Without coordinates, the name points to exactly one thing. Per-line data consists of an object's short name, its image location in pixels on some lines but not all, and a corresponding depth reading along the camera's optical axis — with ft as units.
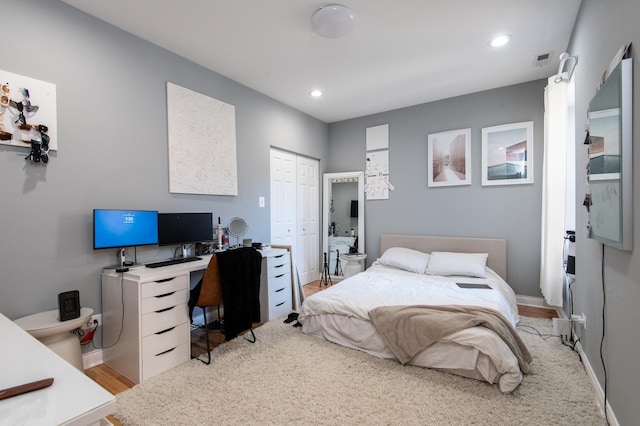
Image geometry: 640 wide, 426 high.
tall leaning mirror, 16.90
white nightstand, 15.35
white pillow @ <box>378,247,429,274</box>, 12.85
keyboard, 8.33
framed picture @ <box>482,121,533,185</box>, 12.44
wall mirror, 4.36
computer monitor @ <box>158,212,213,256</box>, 9.19
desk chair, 7.92
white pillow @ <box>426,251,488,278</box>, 11.67
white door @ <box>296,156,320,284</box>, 16.06
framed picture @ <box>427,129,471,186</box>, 13.67
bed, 6.92
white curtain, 9.77
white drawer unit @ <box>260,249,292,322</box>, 11.00
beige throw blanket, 7.16
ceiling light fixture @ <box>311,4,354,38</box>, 7.79
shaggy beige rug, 5.80
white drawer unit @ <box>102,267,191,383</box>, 7.20
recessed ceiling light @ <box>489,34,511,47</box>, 9.10
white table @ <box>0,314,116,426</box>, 2.31
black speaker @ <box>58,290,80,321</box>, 6.67
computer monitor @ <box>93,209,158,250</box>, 7.75
